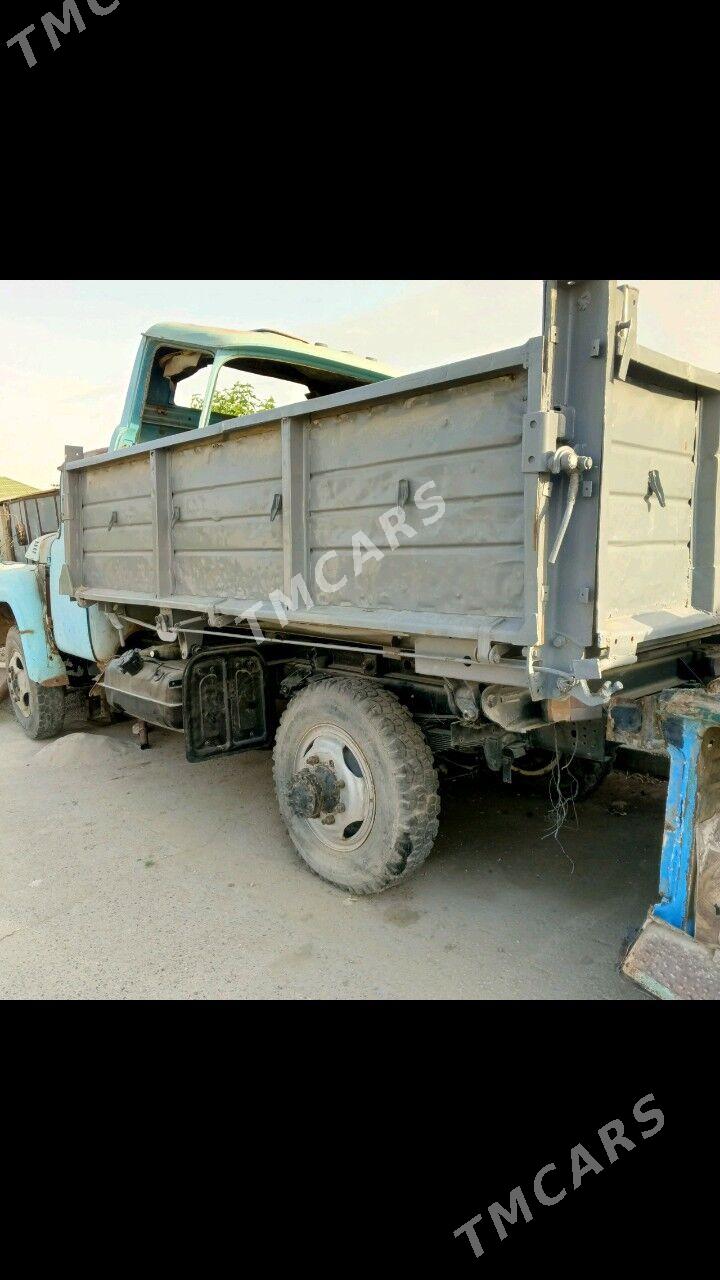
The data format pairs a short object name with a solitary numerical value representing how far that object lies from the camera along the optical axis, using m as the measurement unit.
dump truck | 2.44
